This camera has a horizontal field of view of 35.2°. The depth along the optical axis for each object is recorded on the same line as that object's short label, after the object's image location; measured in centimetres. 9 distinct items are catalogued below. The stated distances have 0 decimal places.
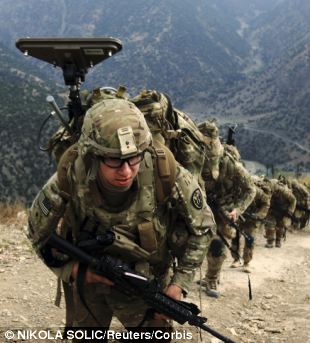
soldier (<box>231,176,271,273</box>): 744
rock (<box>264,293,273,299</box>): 572
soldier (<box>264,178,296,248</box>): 1000
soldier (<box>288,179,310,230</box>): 1190
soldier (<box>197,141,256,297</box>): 547
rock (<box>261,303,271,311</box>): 525
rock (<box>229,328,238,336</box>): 426
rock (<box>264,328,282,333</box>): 427
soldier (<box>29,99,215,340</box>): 231
